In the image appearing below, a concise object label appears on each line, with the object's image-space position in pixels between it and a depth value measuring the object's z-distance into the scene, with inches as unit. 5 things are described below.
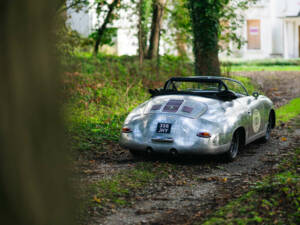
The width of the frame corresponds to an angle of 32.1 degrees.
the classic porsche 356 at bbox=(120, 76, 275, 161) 343.0
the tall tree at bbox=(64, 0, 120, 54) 950.4
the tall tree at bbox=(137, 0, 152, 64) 770.2
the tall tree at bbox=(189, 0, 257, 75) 696.4
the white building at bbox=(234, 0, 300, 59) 1726.0
